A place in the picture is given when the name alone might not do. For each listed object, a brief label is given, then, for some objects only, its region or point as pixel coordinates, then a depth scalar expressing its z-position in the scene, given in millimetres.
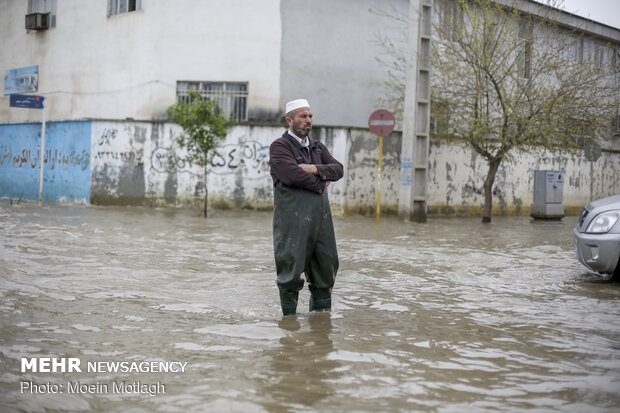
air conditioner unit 24016
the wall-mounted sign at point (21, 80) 24766
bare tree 17609
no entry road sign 16109
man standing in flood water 5234
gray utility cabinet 20516
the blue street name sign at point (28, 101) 18531
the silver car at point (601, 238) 7016
